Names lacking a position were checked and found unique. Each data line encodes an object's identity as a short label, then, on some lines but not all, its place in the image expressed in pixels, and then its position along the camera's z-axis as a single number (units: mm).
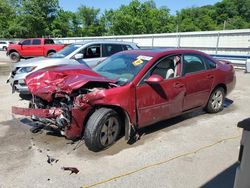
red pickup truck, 15143
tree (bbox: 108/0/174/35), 42572
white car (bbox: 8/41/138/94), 5483
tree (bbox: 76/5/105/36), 49696
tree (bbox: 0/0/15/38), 41574
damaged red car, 3049
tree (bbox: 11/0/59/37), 38178
